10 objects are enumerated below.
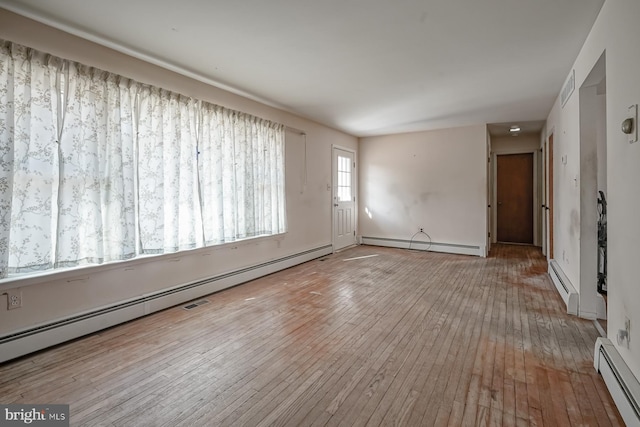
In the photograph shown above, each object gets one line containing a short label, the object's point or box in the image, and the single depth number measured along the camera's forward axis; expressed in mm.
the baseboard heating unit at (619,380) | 1518
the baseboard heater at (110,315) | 2262
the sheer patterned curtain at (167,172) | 3006
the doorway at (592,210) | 2852
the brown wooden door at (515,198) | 6996
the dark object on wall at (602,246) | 2822
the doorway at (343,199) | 6379
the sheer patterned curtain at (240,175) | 3639
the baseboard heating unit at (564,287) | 3021
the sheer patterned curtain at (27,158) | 2154
